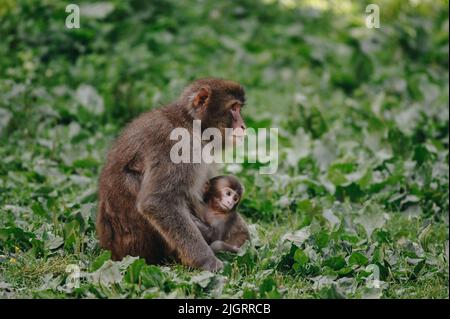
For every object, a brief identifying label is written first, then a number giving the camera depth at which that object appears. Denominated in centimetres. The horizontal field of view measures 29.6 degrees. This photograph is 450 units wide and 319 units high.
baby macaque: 630
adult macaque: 589
